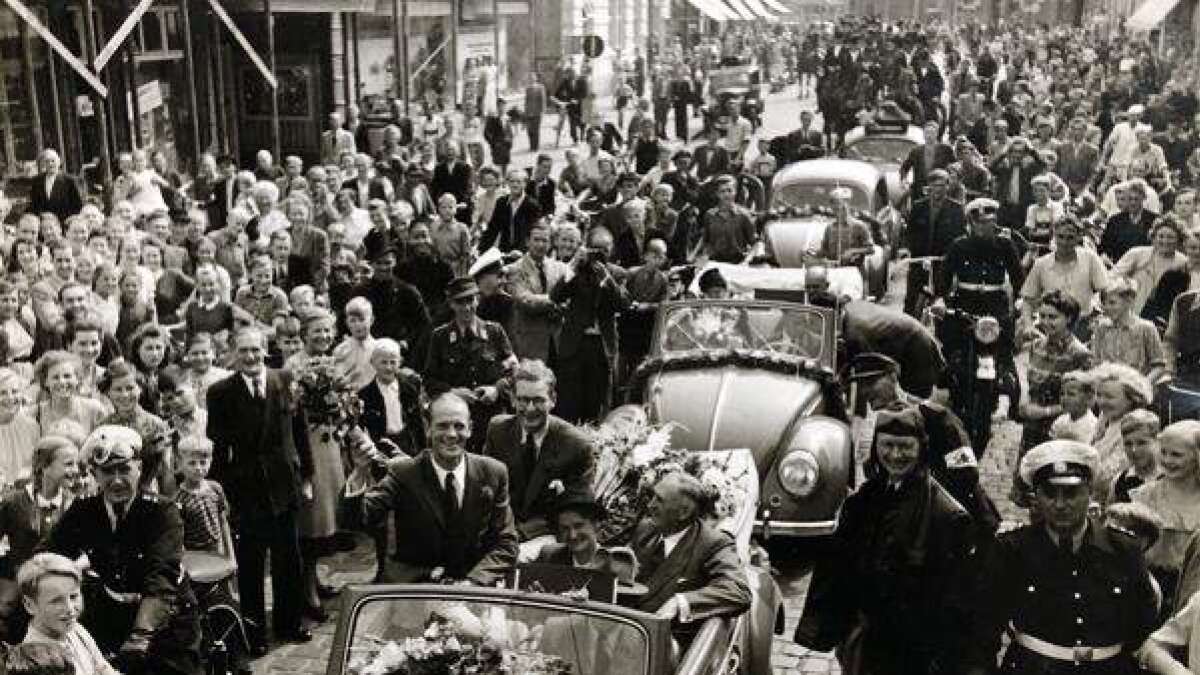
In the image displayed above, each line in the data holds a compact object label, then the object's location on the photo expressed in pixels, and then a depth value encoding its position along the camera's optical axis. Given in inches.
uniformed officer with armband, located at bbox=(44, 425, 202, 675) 243.1
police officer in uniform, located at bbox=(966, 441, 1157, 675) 209.2
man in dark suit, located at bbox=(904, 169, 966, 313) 520.4
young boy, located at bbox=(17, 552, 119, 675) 209.2
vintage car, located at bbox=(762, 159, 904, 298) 578.6
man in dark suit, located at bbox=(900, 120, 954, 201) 703.1
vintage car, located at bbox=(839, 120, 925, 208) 773.9
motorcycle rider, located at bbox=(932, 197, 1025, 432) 445.4
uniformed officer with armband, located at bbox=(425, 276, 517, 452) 375.6
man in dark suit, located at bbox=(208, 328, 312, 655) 305.6
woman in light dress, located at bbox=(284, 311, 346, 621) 330.6
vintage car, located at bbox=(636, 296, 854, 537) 359.3
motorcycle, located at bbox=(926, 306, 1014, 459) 427.8
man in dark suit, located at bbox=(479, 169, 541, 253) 565.0
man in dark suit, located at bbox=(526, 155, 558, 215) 609.6
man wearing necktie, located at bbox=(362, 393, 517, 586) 262.5
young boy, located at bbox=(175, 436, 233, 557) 276.2
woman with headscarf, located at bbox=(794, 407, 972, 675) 235.6
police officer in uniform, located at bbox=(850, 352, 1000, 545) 252.7
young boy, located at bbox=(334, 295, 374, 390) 353.7
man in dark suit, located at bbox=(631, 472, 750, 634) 240.7
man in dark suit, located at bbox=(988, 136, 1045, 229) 605.0
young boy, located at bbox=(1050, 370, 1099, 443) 298.2
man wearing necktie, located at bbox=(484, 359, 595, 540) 292.5
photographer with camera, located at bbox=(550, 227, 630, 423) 440.8
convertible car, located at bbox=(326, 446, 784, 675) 197.5
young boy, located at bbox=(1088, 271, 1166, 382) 350.9
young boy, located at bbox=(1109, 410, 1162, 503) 268.8
